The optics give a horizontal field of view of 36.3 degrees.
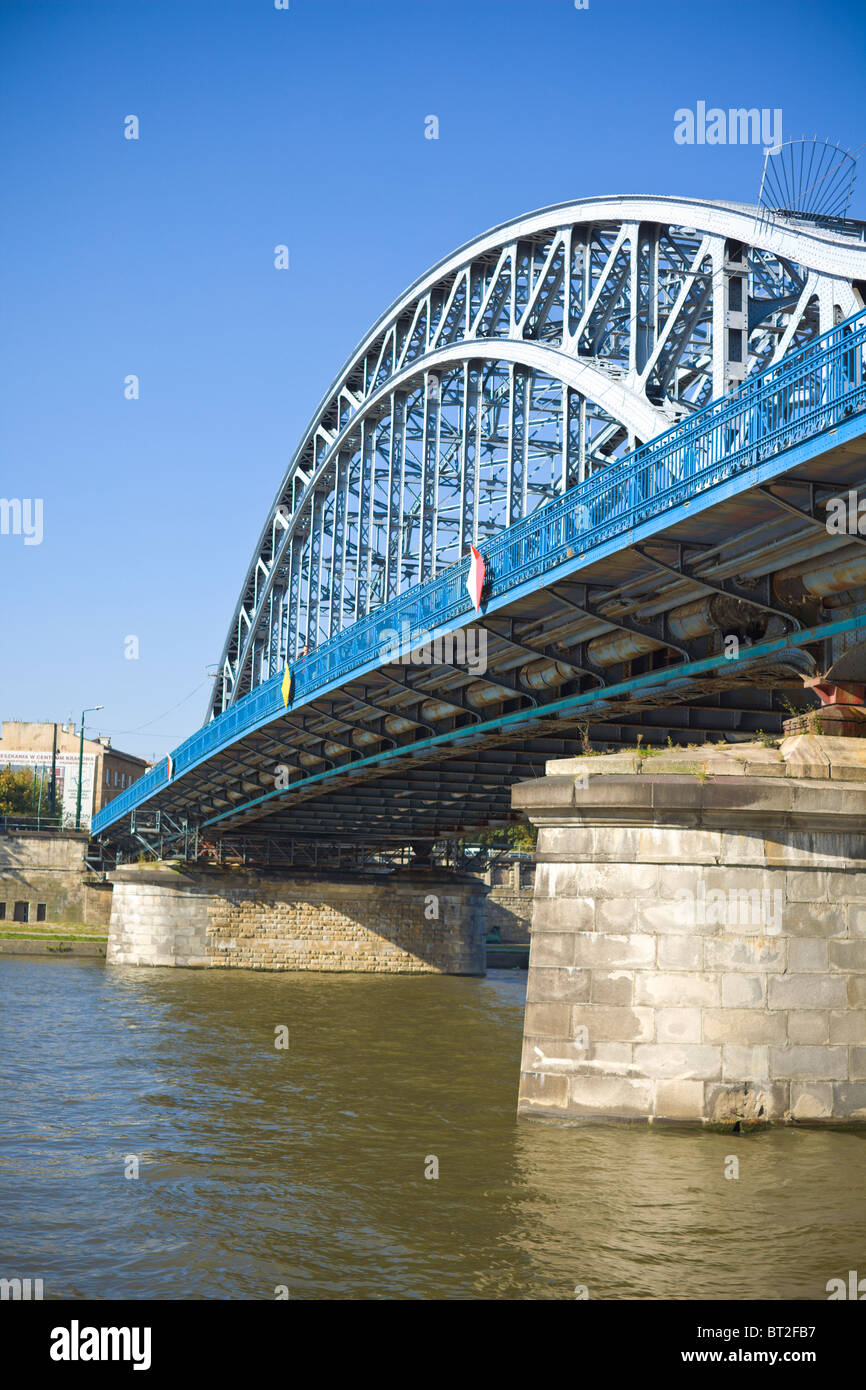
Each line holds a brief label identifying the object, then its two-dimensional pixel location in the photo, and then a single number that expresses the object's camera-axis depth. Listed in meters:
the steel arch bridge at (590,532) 16.59
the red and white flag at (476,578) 22.94
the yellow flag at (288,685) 34.78
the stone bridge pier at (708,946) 15.84
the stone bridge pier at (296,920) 55.12
